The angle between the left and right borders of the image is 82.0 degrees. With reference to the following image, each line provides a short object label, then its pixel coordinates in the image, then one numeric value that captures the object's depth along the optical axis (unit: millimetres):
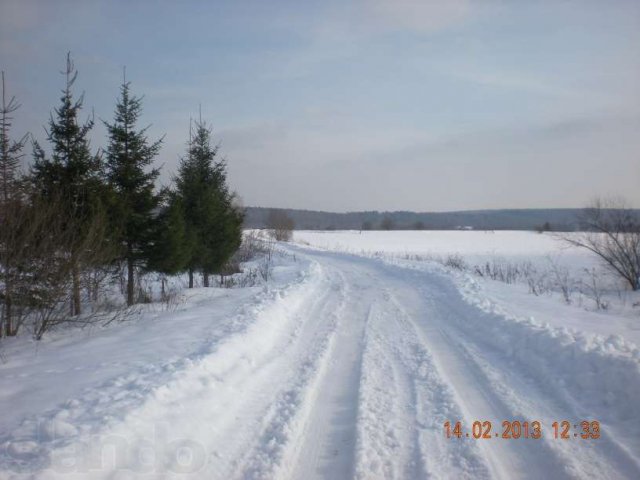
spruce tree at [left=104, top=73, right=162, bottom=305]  11164
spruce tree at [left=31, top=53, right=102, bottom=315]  9500
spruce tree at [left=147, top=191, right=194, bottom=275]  11430
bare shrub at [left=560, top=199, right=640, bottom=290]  18906
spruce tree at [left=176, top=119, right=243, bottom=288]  15883
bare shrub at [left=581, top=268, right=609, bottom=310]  11266
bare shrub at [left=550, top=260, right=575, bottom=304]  11930
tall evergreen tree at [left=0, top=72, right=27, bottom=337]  7008
